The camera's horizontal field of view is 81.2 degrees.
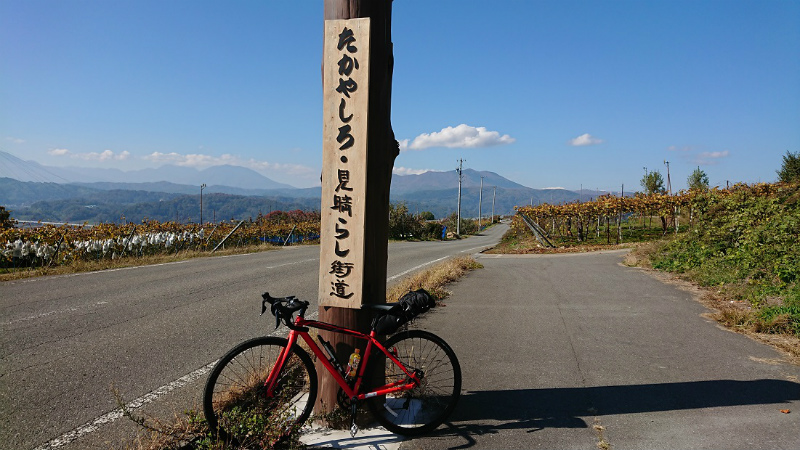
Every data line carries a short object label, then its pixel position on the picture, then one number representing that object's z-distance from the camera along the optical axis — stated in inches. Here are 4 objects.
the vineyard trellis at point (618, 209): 892.0
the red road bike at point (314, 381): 120.0
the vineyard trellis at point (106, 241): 493.0
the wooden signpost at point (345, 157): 130.8
